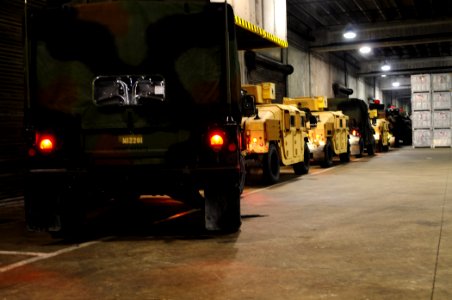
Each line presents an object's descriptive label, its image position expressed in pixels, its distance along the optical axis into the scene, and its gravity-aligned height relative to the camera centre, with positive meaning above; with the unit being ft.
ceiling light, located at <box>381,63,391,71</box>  136.98 +15.49
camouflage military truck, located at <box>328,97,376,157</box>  75.92 +2.17
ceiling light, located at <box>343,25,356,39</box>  91.50 +16.10
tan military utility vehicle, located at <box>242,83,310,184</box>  40.57 -0.01
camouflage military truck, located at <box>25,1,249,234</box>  21.25 +1.26
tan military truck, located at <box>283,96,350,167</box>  58.44 +0.35
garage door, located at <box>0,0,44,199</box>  34.88 +2.76
